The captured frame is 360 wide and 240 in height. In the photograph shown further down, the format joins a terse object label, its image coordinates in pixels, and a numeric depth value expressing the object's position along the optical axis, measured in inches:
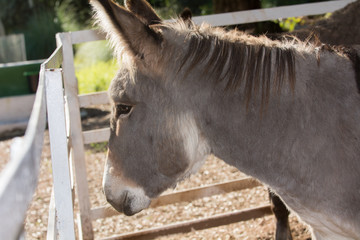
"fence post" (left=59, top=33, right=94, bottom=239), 143.3
